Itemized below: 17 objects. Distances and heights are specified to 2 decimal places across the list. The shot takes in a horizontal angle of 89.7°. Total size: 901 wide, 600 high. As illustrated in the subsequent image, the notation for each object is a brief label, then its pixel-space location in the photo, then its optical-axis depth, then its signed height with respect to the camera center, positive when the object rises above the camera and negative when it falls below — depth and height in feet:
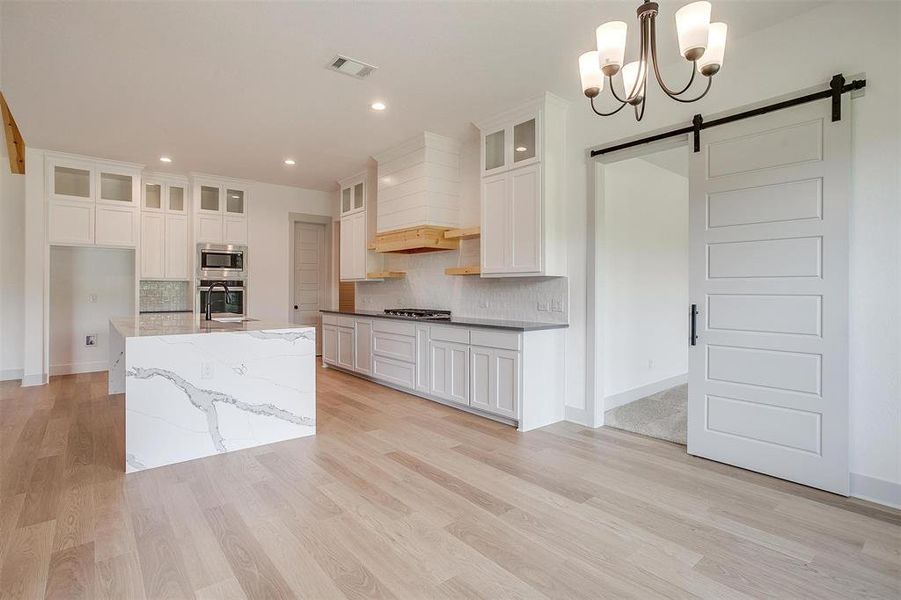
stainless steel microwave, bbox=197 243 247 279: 20.79 +1.67
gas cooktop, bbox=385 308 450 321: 16.45 -0.63
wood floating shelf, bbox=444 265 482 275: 15.07 +0.92
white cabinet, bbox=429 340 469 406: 13.91 -2.33
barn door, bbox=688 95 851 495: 8.48 +0.07
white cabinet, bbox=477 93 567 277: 12.75 +3.16
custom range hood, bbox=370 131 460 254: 16.10 +3.88
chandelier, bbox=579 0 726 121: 5.71 +3.43
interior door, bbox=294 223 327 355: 24.36 +1.28
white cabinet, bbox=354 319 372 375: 18.30 -2.02
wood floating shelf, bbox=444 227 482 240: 15.28 +2.21
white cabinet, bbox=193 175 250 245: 21.02 +4.19
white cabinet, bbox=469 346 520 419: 12.37 -2.34
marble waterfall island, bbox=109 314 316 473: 9.57 -2.10
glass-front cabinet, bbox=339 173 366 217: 20.52 +4.82
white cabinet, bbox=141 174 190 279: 20.45 +3.08
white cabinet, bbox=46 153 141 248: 17.85 +3.90
